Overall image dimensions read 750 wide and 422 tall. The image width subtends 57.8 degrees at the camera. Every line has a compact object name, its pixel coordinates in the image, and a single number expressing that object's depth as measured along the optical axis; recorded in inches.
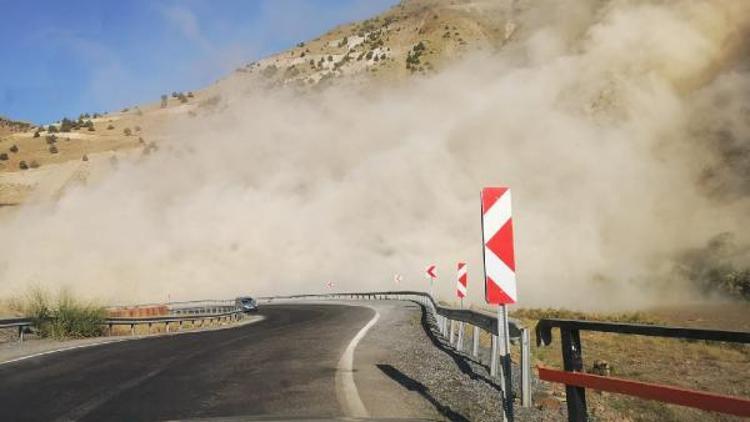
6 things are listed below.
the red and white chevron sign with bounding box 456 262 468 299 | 937.8
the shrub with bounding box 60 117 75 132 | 3663.4
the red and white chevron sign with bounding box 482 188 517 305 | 287.9
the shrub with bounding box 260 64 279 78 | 4493.1
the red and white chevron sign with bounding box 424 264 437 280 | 1450.8
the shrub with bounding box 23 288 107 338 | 848.3
